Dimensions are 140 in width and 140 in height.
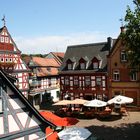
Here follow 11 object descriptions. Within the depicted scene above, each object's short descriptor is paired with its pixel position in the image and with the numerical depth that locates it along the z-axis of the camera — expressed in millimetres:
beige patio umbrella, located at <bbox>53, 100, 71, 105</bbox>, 18468
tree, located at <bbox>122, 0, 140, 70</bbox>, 13306
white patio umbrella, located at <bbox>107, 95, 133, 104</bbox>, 17376
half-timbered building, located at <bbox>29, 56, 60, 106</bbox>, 24945
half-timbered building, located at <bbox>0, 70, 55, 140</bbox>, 6563
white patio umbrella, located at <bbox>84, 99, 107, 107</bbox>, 17196
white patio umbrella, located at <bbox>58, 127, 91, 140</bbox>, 10740
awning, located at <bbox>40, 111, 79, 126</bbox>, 12660
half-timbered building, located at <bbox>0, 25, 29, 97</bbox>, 21070
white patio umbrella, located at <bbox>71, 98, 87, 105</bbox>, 18324
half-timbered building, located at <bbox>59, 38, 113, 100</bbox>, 21283
